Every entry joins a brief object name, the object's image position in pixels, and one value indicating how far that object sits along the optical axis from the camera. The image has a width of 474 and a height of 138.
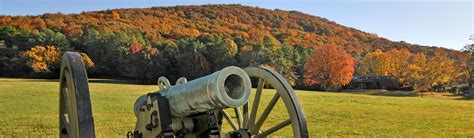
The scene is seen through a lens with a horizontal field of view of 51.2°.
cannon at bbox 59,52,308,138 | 3.48
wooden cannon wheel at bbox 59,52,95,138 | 3.60
